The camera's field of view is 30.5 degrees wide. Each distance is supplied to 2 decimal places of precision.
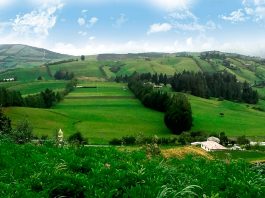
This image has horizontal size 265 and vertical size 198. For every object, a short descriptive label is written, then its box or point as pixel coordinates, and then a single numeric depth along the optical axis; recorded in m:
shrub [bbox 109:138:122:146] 110.62
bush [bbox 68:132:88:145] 100.31
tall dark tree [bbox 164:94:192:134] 133.75
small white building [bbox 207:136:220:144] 122.62
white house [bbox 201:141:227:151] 107.47
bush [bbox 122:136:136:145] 110.84
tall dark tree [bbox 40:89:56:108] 167.00
